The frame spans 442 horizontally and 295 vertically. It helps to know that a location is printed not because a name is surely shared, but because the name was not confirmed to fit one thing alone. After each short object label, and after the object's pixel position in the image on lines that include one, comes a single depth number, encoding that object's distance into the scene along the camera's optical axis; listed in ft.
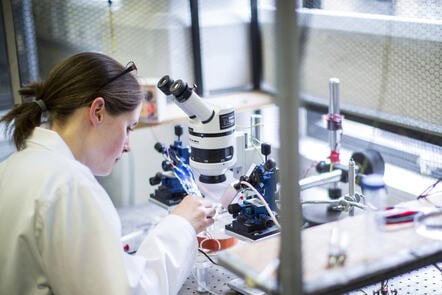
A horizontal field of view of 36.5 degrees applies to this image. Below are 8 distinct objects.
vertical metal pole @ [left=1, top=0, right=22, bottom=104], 8.55
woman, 4.77
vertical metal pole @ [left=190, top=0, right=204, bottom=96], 9.92
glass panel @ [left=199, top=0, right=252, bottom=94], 10.28
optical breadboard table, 3.79
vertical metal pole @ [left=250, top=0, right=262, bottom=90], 10.68
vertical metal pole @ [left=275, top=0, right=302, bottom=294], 3.22
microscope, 5.82
